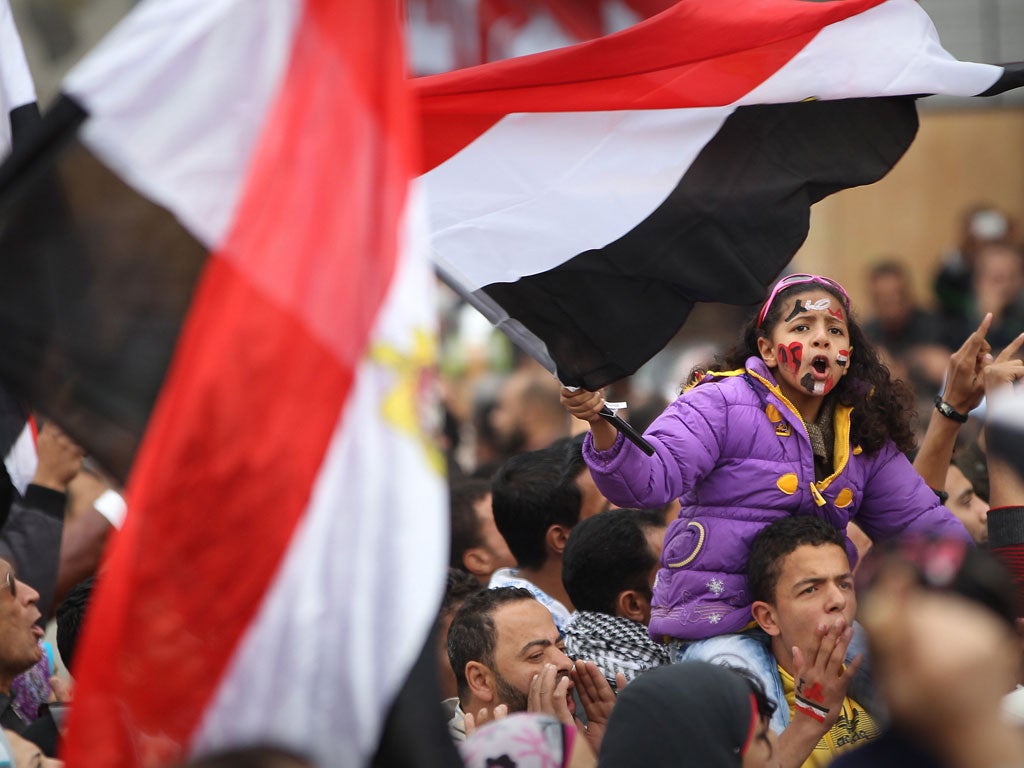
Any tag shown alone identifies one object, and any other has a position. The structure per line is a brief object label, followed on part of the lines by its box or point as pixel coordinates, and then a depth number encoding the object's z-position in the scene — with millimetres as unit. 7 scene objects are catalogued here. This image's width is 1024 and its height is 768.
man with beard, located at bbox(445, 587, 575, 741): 8859
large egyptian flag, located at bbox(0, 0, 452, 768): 5281
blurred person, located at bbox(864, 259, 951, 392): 21077
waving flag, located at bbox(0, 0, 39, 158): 7914
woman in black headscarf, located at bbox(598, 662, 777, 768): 6281
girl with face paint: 9109
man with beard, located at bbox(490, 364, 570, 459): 19250
